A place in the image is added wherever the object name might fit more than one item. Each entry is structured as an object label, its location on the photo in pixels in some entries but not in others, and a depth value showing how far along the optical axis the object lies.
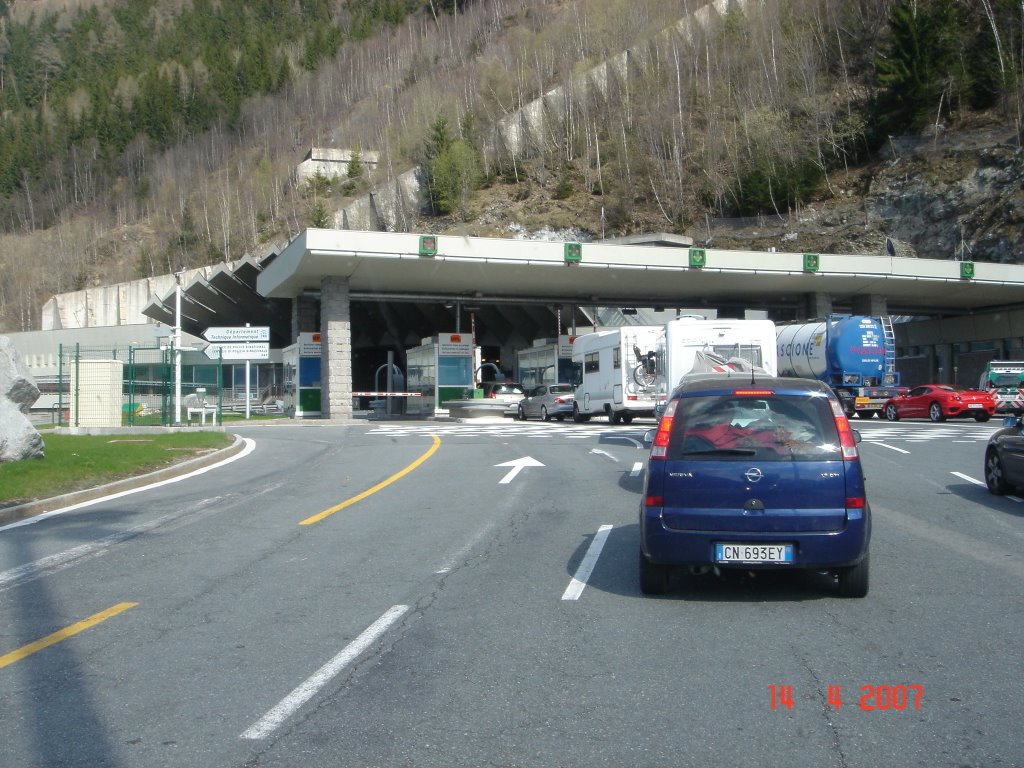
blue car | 6.76
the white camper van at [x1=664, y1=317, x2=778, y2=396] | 22.36
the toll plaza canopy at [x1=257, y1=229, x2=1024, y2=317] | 35.56
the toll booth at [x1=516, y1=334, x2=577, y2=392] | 43.28
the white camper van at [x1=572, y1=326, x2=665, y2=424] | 27.56
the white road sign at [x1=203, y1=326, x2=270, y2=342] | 37.16
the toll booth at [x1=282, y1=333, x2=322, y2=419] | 40.38
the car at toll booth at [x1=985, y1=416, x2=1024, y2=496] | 12.59
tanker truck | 34.22
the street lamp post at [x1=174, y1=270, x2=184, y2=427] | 29.72
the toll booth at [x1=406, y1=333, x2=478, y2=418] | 40.22
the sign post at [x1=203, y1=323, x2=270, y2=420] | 37.22
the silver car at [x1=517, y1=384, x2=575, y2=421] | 37.12
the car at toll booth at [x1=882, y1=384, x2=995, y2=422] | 32.53
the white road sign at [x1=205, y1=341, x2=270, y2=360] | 37.22
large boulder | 15.46
